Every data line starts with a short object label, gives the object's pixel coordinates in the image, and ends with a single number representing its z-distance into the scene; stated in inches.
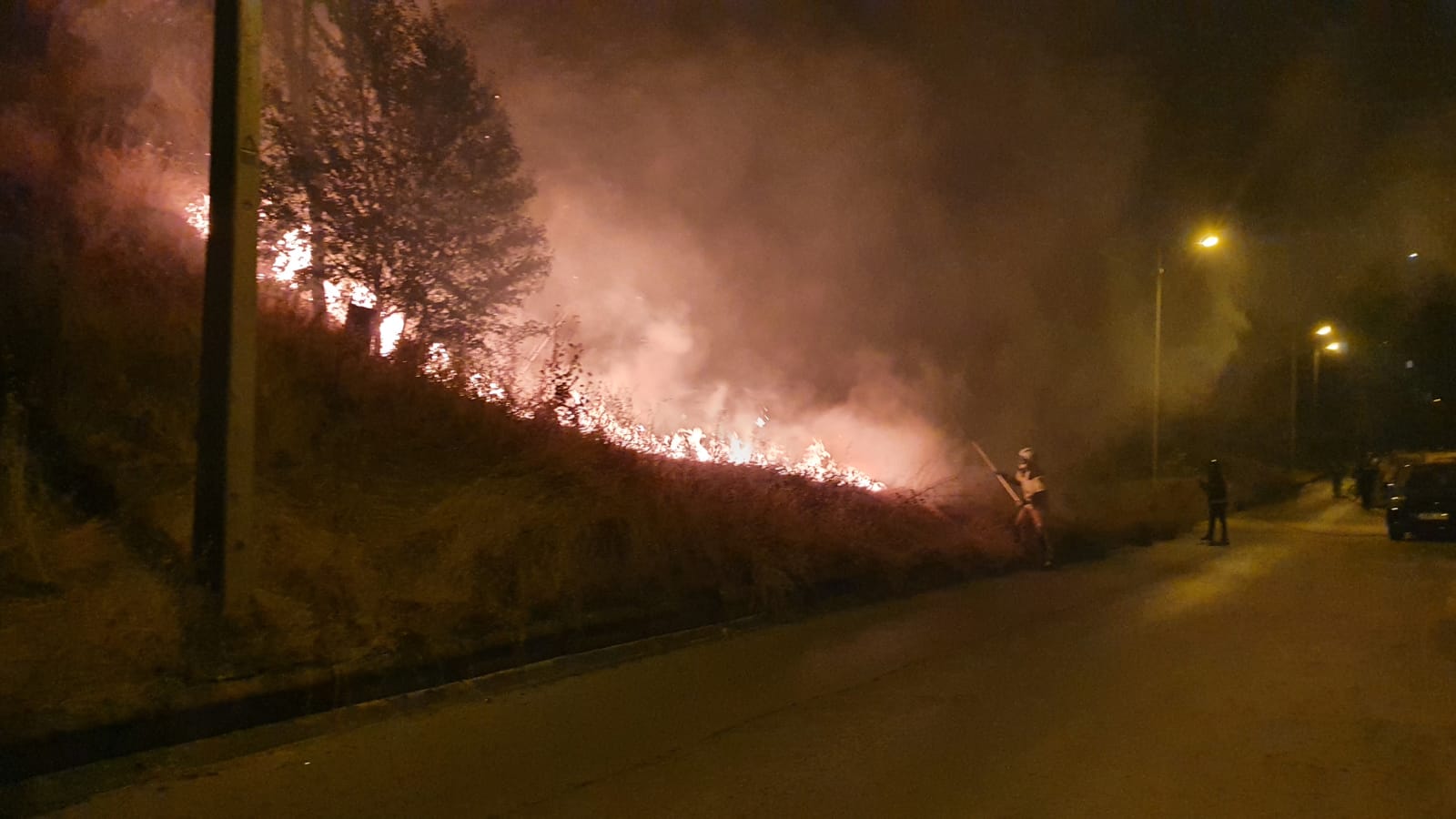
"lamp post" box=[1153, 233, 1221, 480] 885.8
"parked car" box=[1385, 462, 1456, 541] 784.9
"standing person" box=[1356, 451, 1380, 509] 1168.2
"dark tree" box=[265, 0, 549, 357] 534.6
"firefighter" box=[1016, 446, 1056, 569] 589.9
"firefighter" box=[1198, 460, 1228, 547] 743.1
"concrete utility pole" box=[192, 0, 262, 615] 265.6
